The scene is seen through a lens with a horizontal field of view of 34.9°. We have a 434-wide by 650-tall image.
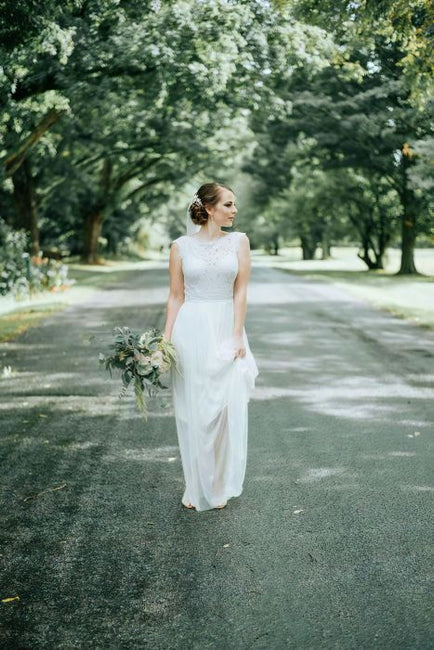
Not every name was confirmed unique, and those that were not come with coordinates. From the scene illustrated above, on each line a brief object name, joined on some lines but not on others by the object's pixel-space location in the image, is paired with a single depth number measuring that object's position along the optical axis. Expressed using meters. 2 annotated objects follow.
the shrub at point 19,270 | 19.27
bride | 4.60
